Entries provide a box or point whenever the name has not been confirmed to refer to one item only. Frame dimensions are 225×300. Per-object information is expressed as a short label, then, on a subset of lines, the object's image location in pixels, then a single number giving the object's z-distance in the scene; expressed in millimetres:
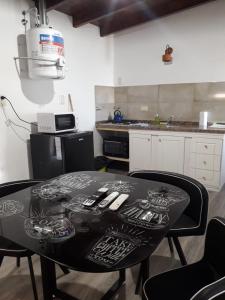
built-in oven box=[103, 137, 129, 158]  3980
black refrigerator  2801
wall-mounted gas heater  2580
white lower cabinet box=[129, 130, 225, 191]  3162
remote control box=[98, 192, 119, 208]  1258
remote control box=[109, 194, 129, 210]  1232
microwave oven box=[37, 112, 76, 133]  2820
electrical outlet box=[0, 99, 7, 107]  2674
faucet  3984
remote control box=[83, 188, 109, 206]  1286
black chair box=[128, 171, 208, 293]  1522
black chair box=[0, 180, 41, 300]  1318
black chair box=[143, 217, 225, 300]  1066
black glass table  870
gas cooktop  3973
